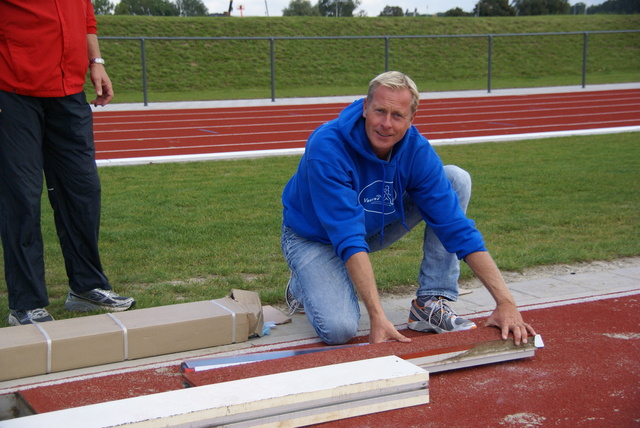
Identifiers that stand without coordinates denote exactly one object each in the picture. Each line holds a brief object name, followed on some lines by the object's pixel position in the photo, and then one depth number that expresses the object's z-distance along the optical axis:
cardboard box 3.43
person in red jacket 3.98
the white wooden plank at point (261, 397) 2.61
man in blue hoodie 3.56
